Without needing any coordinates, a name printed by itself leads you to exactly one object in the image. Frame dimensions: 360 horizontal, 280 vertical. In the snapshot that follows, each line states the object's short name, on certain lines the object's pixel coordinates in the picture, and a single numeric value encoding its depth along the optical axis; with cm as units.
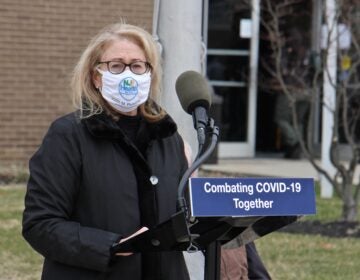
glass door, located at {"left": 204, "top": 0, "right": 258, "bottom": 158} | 2617
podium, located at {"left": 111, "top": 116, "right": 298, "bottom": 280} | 474
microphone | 516
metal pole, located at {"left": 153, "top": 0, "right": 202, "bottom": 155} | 859
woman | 516
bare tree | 1574
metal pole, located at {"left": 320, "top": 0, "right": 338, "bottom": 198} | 1884
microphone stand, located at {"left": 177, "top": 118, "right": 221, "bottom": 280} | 477
